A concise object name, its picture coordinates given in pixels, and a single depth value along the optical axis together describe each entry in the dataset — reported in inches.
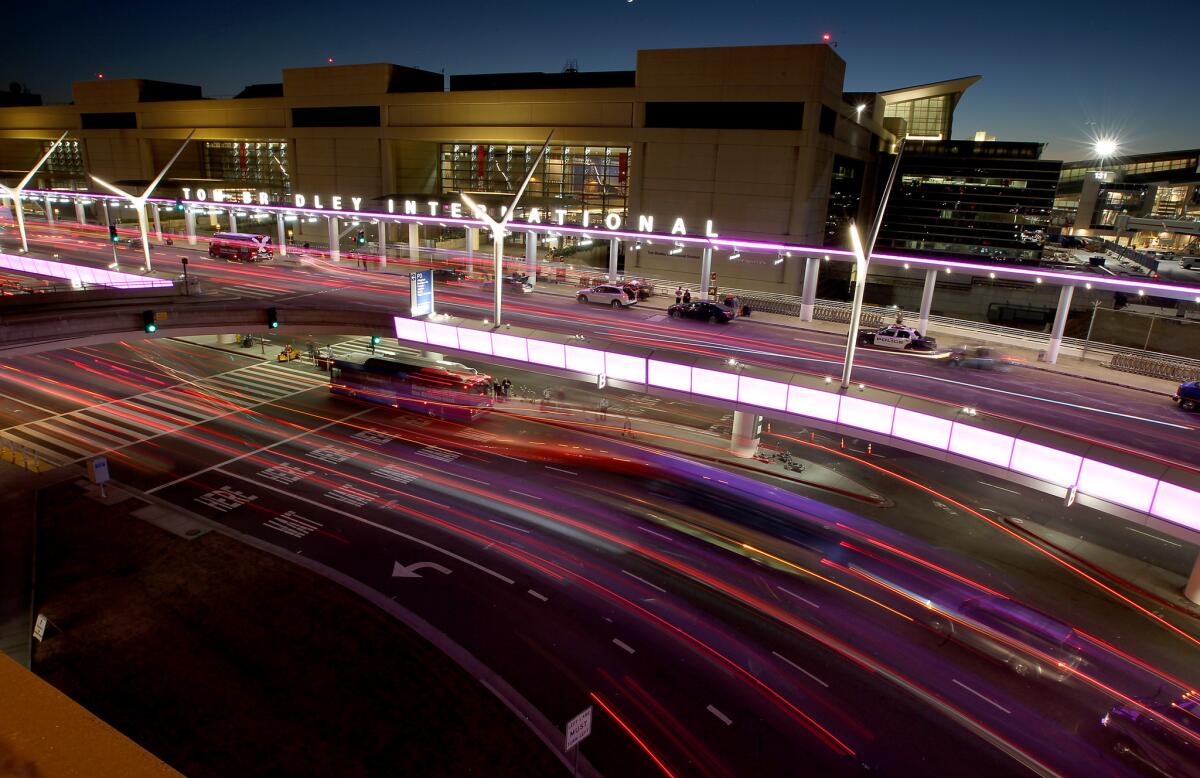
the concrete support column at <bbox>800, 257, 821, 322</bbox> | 1816.9
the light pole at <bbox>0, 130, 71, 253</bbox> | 2327.0
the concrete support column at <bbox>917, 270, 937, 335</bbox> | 1642.5
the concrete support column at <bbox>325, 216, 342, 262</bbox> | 2573.8
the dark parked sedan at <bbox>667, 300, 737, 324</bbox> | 1755.7
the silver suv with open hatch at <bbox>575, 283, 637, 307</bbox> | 1926.7
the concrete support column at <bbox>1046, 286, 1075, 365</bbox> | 1469.0
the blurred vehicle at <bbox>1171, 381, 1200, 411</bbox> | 1190.9
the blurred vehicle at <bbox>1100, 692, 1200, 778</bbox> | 609.3
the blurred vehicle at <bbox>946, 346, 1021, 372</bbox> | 1408.7
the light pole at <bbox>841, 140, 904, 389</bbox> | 1013.4
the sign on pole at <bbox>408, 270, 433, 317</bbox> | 1382.9
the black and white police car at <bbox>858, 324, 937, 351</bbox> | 1526.8
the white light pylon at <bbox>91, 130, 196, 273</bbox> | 2005.8
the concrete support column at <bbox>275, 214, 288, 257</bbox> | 2630.4
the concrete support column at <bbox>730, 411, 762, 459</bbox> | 1226.6
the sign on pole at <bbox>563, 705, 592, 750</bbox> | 503.2
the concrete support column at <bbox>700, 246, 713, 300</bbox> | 1959.9
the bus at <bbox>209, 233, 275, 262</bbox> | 2449.6
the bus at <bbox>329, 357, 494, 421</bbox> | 1397.6
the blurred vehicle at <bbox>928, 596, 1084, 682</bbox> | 737.6
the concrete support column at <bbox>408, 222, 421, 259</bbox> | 2682.1
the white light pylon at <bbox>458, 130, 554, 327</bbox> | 1333.7
